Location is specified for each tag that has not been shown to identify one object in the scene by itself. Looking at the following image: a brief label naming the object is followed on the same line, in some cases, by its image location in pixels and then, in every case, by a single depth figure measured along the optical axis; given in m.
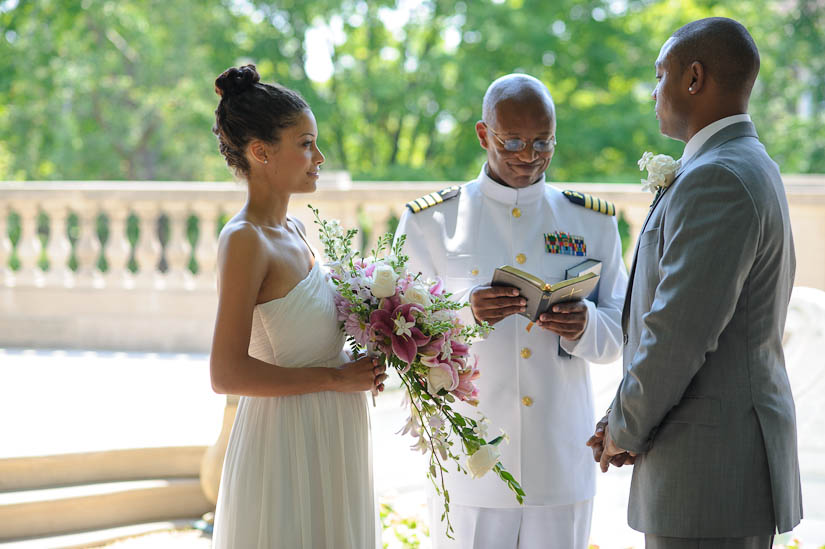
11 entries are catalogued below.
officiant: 2.83
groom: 2.08
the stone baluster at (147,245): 7.42
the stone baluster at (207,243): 7.27
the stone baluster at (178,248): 7.38
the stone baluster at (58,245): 7.52
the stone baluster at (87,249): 7.53
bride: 2.43
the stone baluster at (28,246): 7.56
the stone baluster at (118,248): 7.42
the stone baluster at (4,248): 7.70
